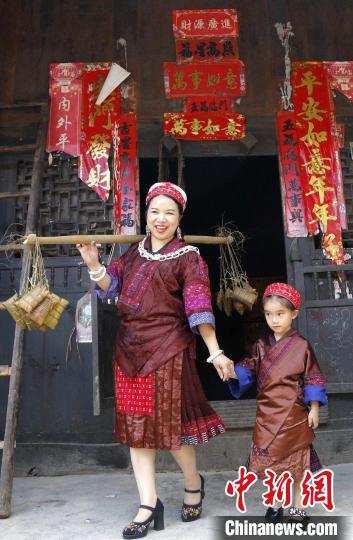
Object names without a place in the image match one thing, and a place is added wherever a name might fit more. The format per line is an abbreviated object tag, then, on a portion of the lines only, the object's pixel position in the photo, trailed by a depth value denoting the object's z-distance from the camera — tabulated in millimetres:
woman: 2850
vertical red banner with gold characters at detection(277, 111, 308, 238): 4387
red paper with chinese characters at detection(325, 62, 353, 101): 4641
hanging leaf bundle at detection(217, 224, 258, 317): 4527
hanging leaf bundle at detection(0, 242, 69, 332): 3062
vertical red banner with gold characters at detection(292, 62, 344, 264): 4363
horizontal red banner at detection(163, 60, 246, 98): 4637
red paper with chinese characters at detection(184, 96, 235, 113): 4621
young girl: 2793
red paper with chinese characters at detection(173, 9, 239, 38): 4672
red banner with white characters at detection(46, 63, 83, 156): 4539
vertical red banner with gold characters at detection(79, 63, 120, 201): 4492
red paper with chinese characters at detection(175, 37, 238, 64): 4660
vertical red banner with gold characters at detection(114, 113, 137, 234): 4402
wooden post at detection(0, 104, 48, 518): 3062
